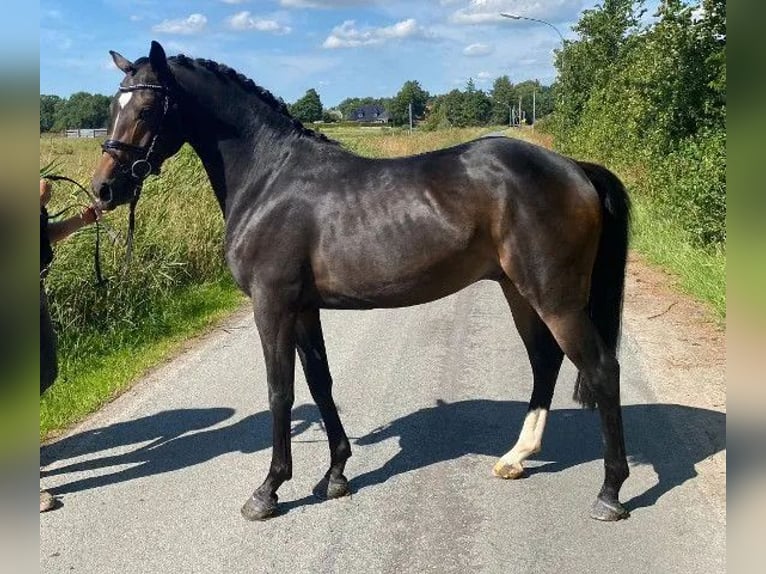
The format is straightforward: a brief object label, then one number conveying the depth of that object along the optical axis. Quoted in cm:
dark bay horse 345
